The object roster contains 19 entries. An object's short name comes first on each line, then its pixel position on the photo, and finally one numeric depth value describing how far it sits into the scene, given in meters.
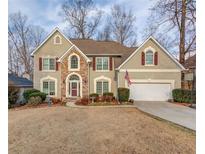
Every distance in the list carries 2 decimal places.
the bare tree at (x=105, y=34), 27.89
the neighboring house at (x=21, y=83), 15.54
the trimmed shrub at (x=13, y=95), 13.09
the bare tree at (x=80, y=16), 25.57
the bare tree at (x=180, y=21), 16.77
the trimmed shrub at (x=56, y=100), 13.46
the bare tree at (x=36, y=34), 29.45
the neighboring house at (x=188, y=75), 12.24
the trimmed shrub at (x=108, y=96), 13.67
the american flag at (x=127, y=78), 14.11
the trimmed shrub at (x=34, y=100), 12.85
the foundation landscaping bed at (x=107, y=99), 12.55
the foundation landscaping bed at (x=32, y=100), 12.79
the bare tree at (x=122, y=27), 27.10
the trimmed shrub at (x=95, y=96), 14.05
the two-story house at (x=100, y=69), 14.34
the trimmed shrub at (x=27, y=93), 13.97
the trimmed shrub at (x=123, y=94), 13.28
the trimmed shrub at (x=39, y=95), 13.54
